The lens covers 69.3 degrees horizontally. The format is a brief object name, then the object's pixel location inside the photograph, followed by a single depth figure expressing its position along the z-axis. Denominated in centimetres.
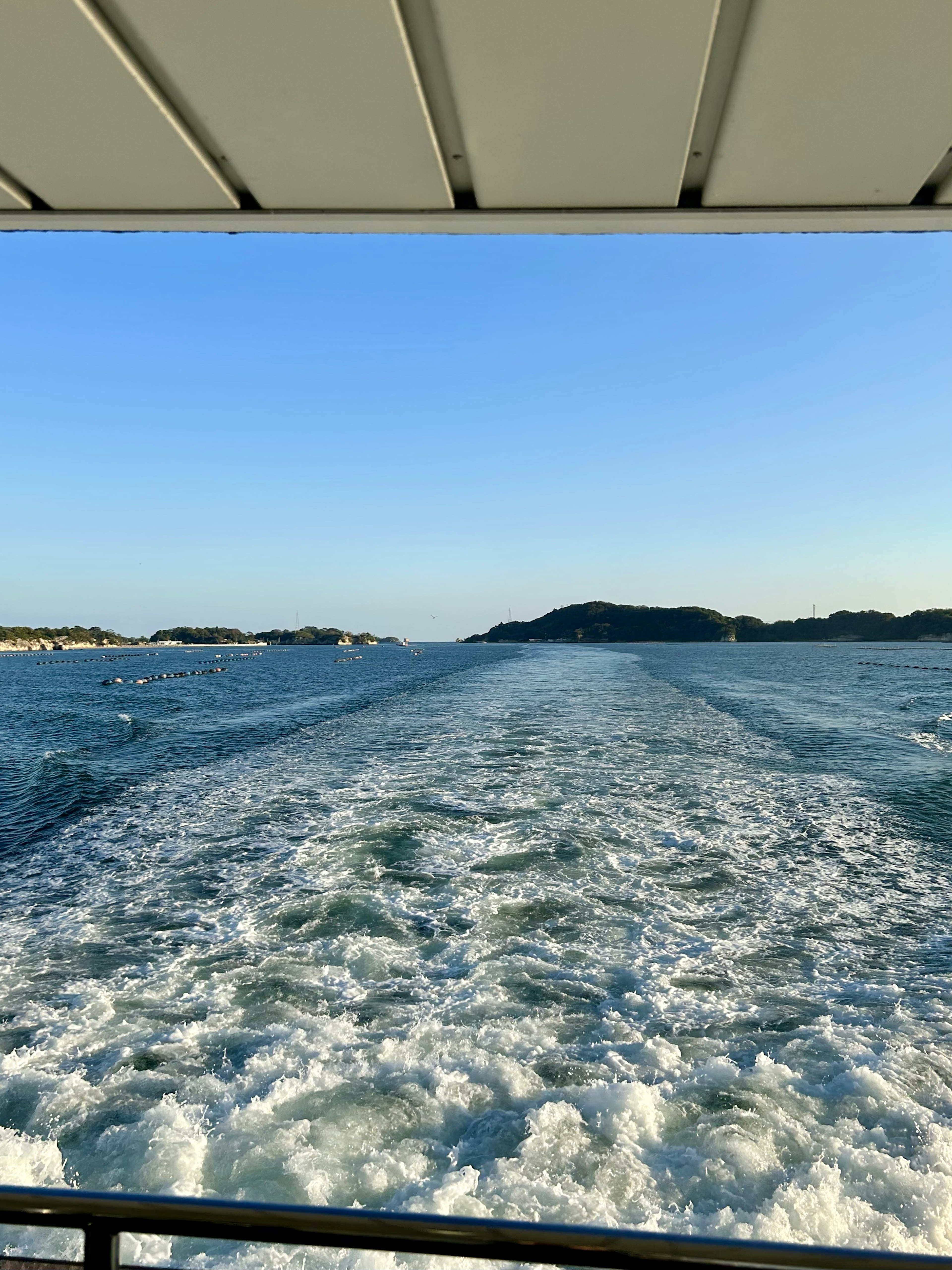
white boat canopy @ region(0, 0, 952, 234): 150
